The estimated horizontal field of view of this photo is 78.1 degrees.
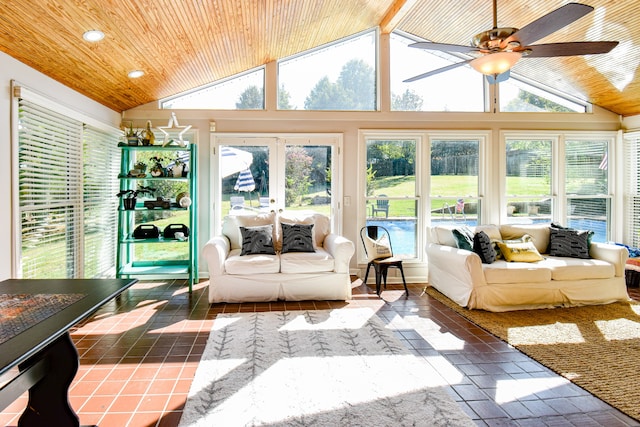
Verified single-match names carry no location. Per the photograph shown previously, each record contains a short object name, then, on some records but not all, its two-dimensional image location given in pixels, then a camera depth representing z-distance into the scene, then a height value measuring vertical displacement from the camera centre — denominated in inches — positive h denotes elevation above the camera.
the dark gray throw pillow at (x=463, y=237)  172.7 -11.9
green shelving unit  185.3 -5.1
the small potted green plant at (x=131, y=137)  185.0 +35.1
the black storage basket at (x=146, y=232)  186.9 -9.7
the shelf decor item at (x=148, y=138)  186.1 +34.8
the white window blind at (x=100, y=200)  174.4 +5.5
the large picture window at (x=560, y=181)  221.5 +16.8
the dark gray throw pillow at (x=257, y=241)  176.9 -13.5
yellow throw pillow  170.2 -18.1
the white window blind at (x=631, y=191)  217.5 +10.5
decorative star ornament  188.7 +43.2
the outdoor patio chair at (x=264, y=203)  214.5 +4.5
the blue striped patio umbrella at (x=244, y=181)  213.0 +16.1
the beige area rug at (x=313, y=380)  83.0 -42.6
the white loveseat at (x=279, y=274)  164.6 -26.9
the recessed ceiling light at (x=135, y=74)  163.0 +57.7
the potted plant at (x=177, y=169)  190.9 +20.5
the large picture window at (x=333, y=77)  215.8 +73.7
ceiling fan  99.9 +44.4
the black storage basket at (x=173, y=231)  188.5 -9.3
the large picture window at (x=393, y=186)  217.2 +13.7
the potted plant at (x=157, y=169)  187.8 +20.3
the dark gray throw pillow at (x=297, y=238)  179.9 -12.4
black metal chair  179.6 -21.6
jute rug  97.0 -41.7
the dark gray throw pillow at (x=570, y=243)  177.2 -14.8
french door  212.4 +20.7
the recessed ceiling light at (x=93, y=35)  123.2 +56.0
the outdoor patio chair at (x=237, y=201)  213.5 +5.6
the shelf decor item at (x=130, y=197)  183.8 +7.0
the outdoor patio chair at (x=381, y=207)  217.6 +2.1
